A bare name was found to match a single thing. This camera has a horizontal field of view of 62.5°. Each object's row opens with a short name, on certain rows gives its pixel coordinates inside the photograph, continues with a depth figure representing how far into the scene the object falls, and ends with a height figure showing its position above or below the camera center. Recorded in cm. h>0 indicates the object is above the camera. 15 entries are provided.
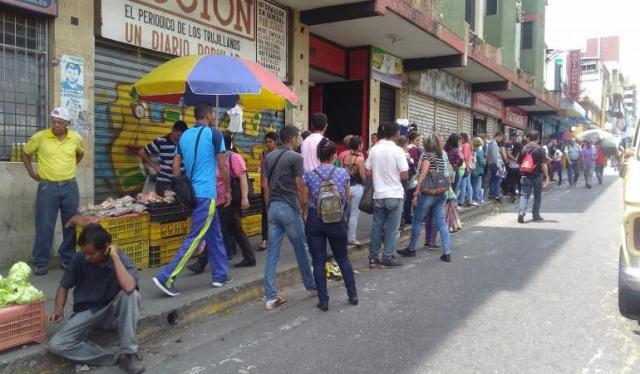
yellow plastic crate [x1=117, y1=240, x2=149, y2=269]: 582 -104
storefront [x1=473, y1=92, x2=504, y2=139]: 2191 +230
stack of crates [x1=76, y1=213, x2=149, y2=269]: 558 -82
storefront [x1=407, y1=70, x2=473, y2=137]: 1628 +210
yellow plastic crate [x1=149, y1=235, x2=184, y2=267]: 616 -107
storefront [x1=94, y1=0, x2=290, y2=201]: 700 +147
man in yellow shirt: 548 -21
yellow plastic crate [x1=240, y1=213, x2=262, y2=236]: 798 -97
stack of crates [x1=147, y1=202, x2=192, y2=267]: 609 -82
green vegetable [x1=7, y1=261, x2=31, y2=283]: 366 -81
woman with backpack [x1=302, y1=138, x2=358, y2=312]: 492 -50
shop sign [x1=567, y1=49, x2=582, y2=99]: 3409 +609
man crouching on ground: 362 -105
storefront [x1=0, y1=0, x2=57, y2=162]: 582 +98
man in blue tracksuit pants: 488 -16
